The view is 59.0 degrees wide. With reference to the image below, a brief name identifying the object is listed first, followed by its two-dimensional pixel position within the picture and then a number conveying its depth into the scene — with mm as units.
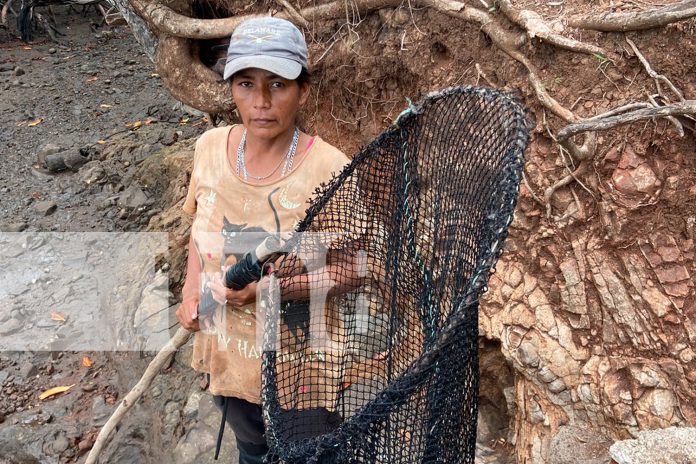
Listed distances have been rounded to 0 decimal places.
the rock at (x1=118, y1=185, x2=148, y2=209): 5270
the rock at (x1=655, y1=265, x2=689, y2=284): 2154
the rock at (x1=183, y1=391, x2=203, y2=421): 3047
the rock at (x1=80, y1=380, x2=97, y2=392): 3899
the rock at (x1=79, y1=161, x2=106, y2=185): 5863
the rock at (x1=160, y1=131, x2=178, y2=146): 5852
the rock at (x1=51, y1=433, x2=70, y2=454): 3451
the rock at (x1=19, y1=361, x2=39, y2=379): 4052
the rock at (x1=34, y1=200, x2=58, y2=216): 5605
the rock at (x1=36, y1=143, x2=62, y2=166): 6367
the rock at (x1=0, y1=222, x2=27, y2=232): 5410
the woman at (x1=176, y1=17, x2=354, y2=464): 1641
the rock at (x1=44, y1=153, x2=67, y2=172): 6199
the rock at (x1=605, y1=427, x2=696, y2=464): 1413
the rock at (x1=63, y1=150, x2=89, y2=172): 6211
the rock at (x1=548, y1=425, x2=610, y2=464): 2219
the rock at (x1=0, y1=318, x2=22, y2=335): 4375
